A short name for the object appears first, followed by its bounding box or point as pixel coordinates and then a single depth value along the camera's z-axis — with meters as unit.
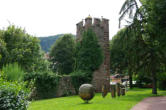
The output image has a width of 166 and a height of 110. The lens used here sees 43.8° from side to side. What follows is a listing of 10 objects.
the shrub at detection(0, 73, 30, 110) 6.49
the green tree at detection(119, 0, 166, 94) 22.67
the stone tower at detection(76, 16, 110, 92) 27.31
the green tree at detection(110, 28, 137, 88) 23.86
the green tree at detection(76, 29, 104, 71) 26.61
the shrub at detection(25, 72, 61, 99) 23.06
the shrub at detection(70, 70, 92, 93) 25.72
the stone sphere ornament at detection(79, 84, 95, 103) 14.67
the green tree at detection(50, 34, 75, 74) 46.75
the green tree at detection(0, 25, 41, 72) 28.00
